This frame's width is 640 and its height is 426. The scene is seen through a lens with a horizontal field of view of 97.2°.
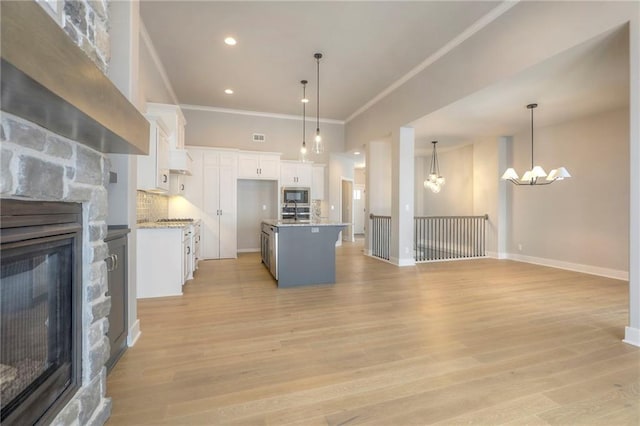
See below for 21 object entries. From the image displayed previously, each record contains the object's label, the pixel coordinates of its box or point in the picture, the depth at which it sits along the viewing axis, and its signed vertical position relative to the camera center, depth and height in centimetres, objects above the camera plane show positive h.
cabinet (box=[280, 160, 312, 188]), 743 +101
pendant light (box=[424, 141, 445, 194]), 741 +78
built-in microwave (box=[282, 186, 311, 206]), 734 +42
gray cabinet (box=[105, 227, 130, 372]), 207 -63
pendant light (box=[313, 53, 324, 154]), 460 +259
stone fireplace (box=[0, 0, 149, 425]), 74 +32
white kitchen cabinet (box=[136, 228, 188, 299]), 379 -70
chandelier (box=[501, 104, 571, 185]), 457 +65
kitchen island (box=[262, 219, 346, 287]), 430 -65
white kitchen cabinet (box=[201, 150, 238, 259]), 651 +11
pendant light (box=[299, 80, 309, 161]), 568 +262
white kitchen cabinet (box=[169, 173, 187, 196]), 568 +56
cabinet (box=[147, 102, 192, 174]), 477 +139
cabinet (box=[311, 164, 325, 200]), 820 +87
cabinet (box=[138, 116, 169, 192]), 403 +68
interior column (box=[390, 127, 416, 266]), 586 +36
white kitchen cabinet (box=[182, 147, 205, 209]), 638 +69
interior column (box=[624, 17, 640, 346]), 245 +19
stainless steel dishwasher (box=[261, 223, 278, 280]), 443 -65
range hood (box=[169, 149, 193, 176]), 505 +92
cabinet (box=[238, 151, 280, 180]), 685 +113
